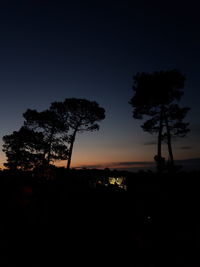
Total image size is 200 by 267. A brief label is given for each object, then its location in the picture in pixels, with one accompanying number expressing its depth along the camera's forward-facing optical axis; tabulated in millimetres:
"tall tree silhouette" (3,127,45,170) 28141
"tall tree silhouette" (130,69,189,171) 20641
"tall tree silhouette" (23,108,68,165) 27716
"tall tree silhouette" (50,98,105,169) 27891
